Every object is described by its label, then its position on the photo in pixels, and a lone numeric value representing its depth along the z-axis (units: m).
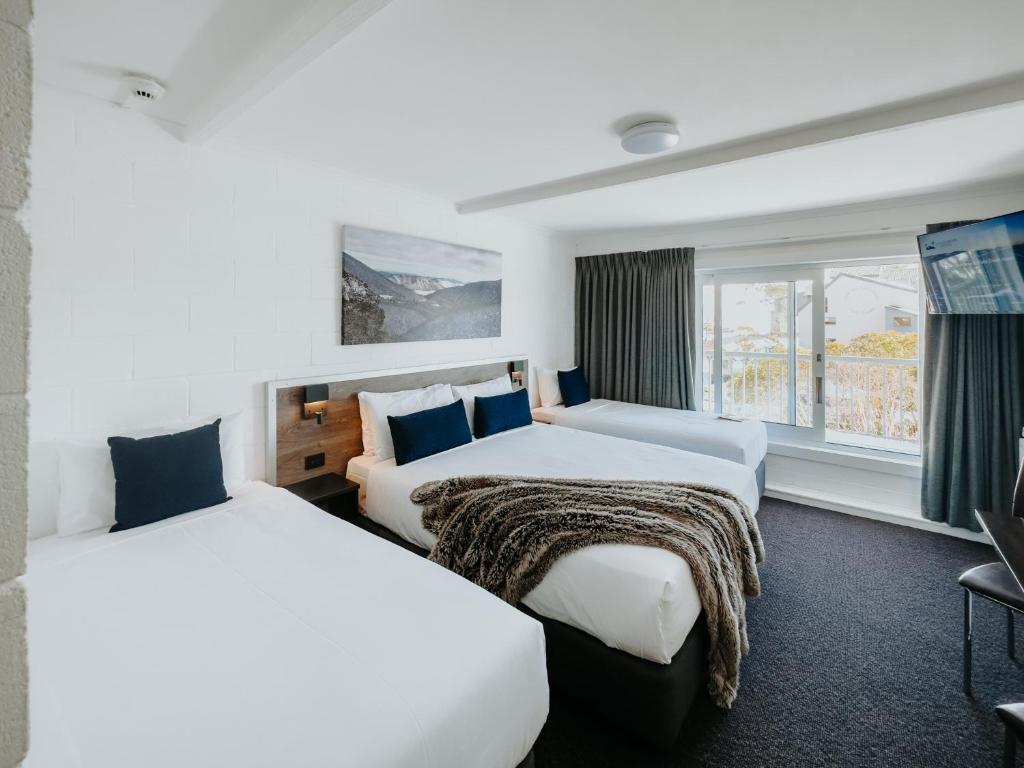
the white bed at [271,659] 1.06
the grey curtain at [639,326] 4.62
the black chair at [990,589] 1.83
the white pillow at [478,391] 3.76
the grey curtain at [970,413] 3.26
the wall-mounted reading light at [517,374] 4.46
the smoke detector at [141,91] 1.91
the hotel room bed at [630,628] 1.66
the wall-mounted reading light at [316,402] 2.94
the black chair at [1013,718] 1.23
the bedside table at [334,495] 2.72
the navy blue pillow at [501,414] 3.70
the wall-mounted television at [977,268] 2.70
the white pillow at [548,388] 4.75
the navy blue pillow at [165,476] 2.02
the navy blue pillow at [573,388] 4.81
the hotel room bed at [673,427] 3.54
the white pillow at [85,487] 1.99
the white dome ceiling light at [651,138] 2.25
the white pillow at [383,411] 3.10
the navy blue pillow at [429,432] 2.99
